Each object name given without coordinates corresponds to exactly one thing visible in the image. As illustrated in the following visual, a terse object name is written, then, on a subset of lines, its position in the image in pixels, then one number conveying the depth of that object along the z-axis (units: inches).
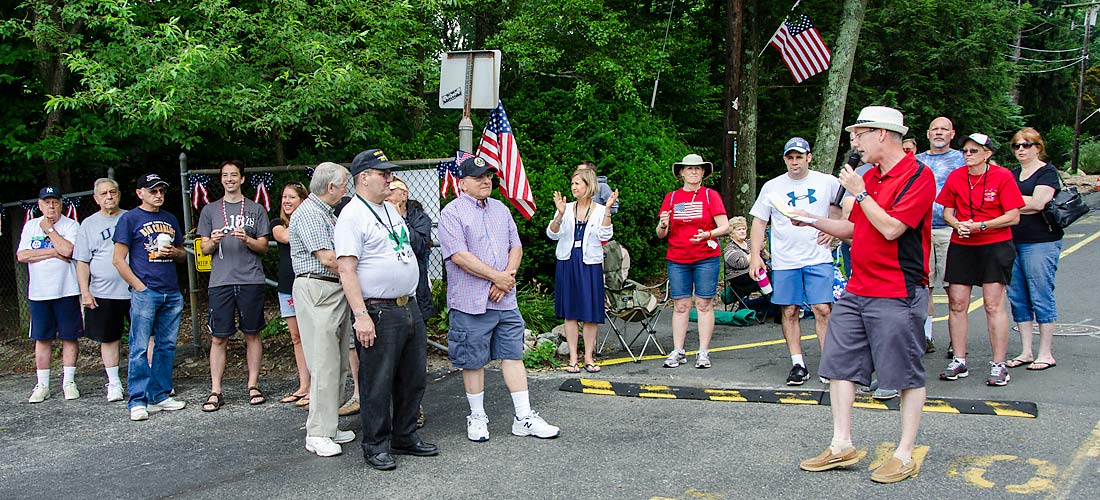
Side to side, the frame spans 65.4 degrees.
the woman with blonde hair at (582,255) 291.6
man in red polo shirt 179.2
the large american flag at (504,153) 303.1
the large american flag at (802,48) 593.6
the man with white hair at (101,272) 272.7
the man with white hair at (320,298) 212.4
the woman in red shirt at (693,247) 292.0
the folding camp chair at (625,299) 313.4
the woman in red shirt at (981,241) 253.9
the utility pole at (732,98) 523.5
